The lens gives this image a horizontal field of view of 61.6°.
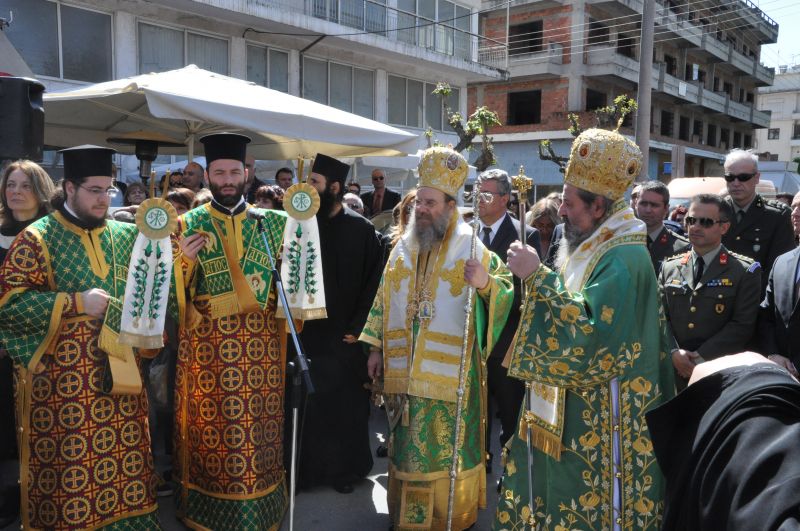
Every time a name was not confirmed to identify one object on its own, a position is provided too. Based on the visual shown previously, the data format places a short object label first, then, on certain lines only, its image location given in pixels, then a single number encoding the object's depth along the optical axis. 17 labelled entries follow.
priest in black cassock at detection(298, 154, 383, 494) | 4.80
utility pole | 12.42
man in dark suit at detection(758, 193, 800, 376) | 3.41
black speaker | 3.79
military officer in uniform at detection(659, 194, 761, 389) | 3.88
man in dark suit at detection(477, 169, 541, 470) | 4.91
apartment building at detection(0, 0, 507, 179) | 13.22
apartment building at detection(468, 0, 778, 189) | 31.34
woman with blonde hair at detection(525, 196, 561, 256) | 6.18
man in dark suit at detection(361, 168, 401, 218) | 10.07
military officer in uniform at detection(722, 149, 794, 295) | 5.30
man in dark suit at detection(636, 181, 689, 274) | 5.14
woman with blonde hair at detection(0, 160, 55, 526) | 4.30
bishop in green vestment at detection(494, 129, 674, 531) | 2.61
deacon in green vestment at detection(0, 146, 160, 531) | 3.30
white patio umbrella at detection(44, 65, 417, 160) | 4.85
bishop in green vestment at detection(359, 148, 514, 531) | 3.87
